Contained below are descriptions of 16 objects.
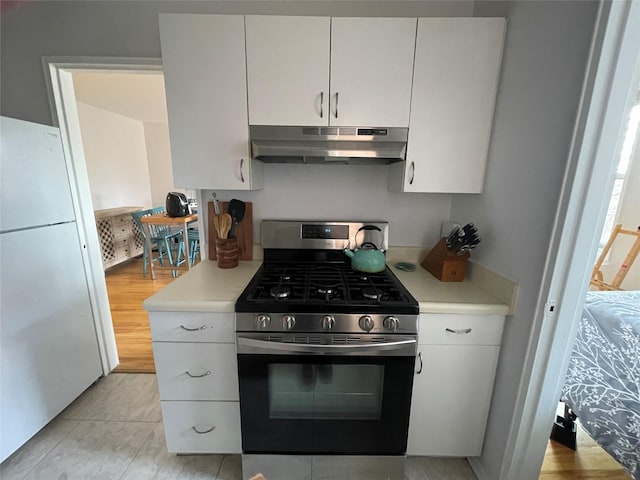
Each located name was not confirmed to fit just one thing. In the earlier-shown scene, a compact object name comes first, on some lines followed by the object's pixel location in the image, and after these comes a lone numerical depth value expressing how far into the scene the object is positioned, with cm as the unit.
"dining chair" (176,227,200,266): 411
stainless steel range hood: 127
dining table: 375
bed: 122
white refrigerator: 132
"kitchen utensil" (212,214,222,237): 154
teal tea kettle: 145
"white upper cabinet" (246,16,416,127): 120
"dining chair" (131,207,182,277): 401
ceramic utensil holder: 155
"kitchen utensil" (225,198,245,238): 159
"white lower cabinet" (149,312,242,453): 116
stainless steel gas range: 110
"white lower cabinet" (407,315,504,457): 118
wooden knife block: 138
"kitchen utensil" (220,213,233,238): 153
